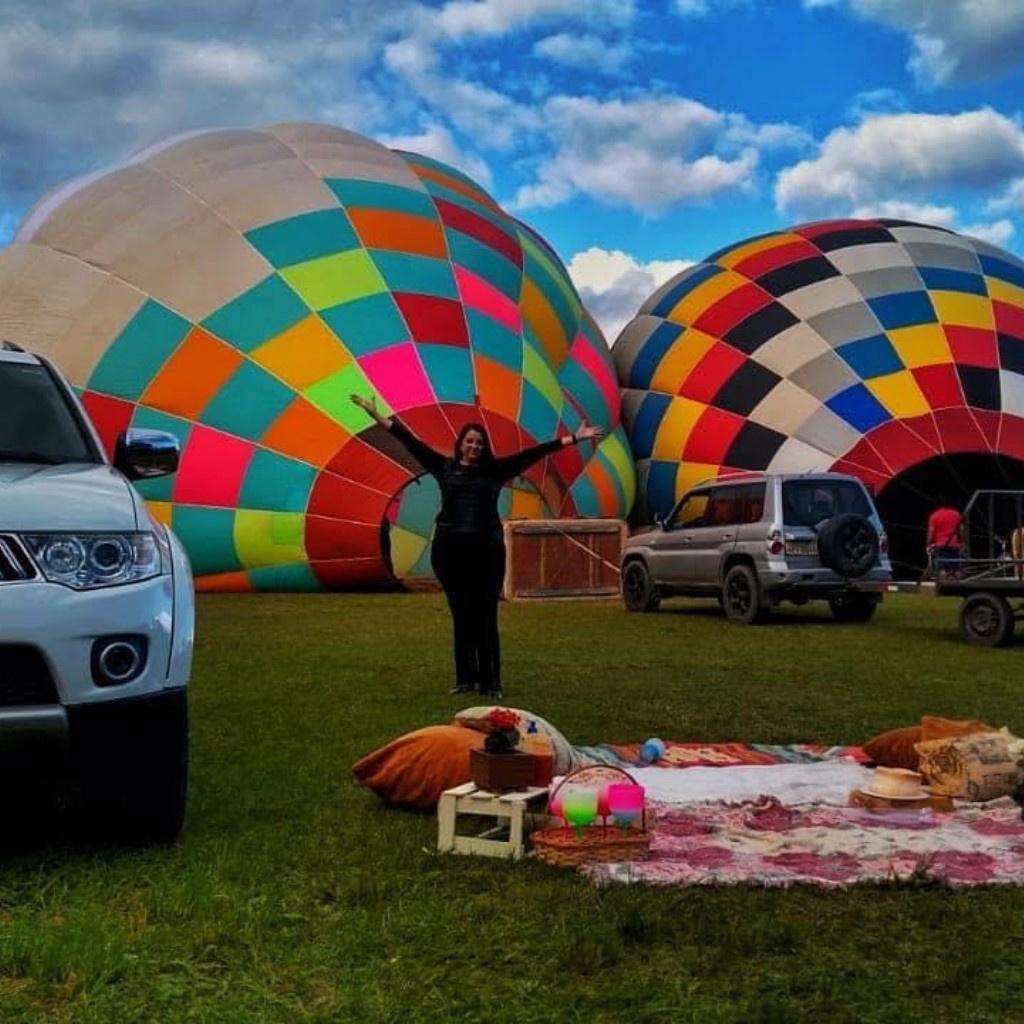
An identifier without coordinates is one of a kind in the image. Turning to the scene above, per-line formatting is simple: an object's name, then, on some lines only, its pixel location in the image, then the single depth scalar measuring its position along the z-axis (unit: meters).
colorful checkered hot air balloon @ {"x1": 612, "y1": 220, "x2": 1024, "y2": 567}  20.72
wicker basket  4.30
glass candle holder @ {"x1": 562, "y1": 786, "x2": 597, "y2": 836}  4.45
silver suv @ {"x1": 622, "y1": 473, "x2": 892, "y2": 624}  14.49
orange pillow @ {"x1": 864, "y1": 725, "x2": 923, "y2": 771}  5.86
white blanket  5.37
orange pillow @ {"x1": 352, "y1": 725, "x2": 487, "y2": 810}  5.04
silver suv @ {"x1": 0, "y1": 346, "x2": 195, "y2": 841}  3.90
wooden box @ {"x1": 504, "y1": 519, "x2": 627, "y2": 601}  18.38
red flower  4.90
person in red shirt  17.94
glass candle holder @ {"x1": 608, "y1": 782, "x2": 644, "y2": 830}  4.45
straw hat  5.16
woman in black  8.52
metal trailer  12.20
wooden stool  4.42
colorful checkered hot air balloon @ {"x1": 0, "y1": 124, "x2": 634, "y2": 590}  17.22
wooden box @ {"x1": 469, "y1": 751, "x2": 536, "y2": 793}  4.75
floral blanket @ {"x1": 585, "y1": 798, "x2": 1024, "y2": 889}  4.13
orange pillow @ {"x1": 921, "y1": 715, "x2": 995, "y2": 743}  5.66
